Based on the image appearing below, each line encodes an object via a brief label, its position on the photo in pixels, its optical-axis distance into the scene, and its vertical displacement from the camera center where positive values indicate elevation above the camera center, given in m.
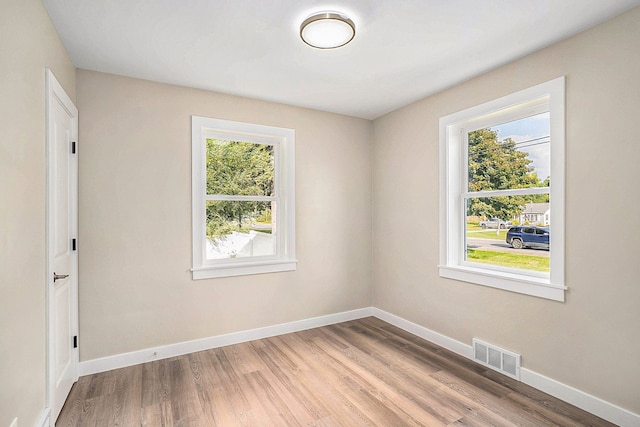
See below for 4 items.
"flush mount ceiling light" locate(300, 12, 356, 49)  2.04 +1.20
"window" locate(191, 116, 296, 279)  3.27 +0.14
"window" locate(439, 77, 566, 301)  2.42 +0.18
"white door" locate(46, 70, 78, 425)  2.02 -0.24
